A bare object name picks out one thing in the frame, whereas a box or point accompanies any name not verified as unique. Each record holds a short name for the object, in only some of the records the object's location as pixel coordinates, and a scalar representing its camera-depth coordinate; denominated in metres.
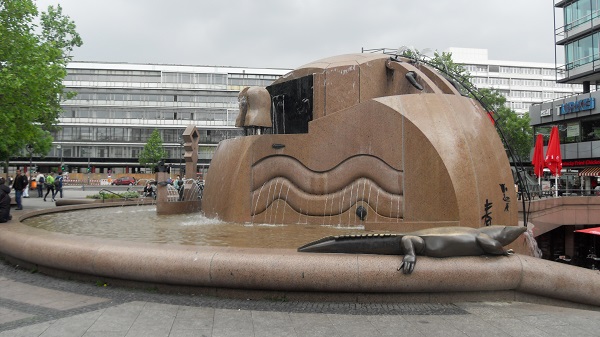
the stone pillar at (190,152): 24.58
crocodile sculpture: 5.98
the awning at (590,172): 37.53
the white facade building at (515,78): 85.19
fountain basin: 5.70
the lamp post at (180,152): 68.53
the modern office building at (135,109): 67.44
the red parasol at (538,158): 24.66
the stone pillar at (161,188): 15.48
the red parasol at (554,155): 24.56
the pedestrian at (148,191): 25.62
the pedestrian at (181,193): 19.04
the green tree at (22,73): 17.08
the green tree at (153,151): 63.06
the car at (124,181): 59.09
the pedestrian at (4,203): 10.41
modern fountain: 5.80
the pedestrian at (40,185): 30.03
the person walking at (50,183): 26.54
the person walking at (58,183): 26.92
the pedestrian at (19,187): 17.42
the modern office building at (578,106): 39.88
